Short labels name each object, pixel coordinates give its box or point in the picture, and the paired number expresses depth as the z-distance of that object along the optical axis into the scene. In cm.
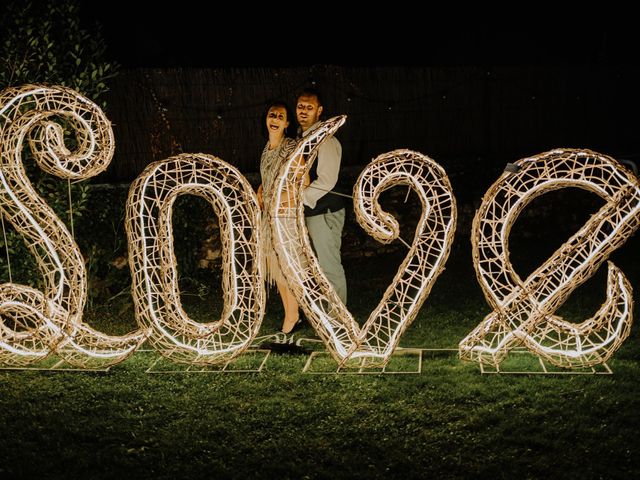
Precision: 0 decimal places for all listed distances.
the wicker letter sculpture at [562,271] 495
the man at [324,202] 593
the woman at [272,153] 599
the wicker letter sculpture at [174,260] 519
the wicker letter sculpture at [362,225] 508
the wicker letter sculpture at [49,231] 525
